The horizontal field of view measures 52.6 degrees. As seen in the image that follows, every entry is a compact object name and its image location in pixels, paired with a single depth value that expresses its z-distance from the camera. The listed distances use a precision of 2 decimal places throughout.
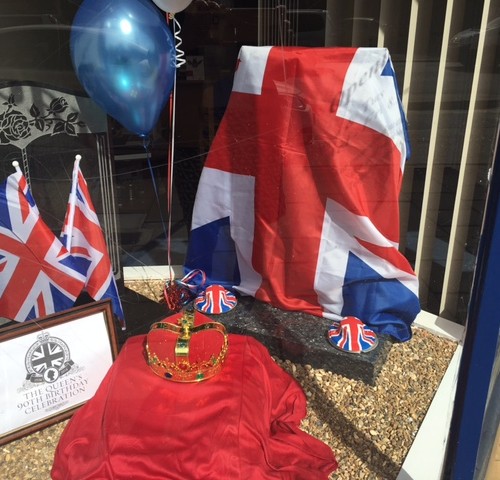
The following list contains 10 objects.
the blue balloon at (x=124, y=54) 1.83
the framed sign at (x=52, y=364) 1.81
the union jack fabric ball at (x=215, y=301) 2.47
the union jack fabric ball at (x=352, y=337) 2.18
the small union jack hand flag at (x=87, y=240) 2.08
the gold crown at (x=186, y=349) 1.67
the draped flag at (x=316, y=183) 2.15
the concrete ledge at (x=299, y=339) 2.15
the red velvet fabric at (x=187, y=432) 1.50
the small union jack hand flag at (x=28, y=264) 1.93
